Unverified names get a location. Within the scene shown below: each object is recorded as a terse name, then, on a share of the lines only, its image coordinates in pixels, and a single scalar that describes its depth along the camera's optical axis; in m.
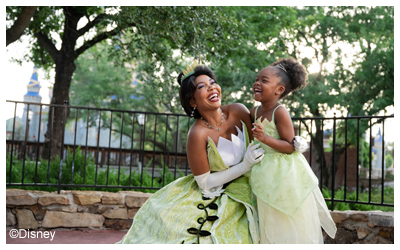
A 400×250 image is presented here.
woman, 2.12
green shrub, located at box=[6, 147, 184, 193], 5.21
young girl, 1.96
